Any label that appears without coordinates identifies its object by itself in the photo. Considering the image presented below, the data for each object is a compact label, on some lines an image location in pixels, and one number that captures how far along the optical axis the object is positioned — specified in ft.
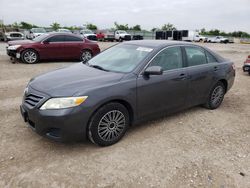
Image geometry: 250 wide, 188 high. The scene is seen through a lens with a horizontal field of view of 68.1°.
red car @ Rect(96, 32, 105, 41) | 84.33
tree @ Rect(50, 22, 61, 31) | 124.21
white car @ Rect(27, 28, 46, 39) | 60.05
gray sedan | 7.85
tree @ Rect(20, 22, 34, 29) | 111.85
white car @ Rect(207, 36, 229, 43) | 113.26
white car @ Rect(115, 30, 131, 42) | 82.18
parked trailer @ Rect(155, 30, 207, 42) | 99.27
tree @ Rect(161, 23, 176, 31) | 168.80
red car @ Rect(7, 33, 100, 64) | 25.97
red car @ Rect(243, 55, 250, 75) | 22.87
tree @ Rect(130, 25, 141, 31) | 144.80
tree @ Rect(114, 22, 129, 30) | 139.59
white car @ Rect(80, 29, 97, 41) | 69.63
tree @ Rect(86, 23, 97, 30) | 126.95
